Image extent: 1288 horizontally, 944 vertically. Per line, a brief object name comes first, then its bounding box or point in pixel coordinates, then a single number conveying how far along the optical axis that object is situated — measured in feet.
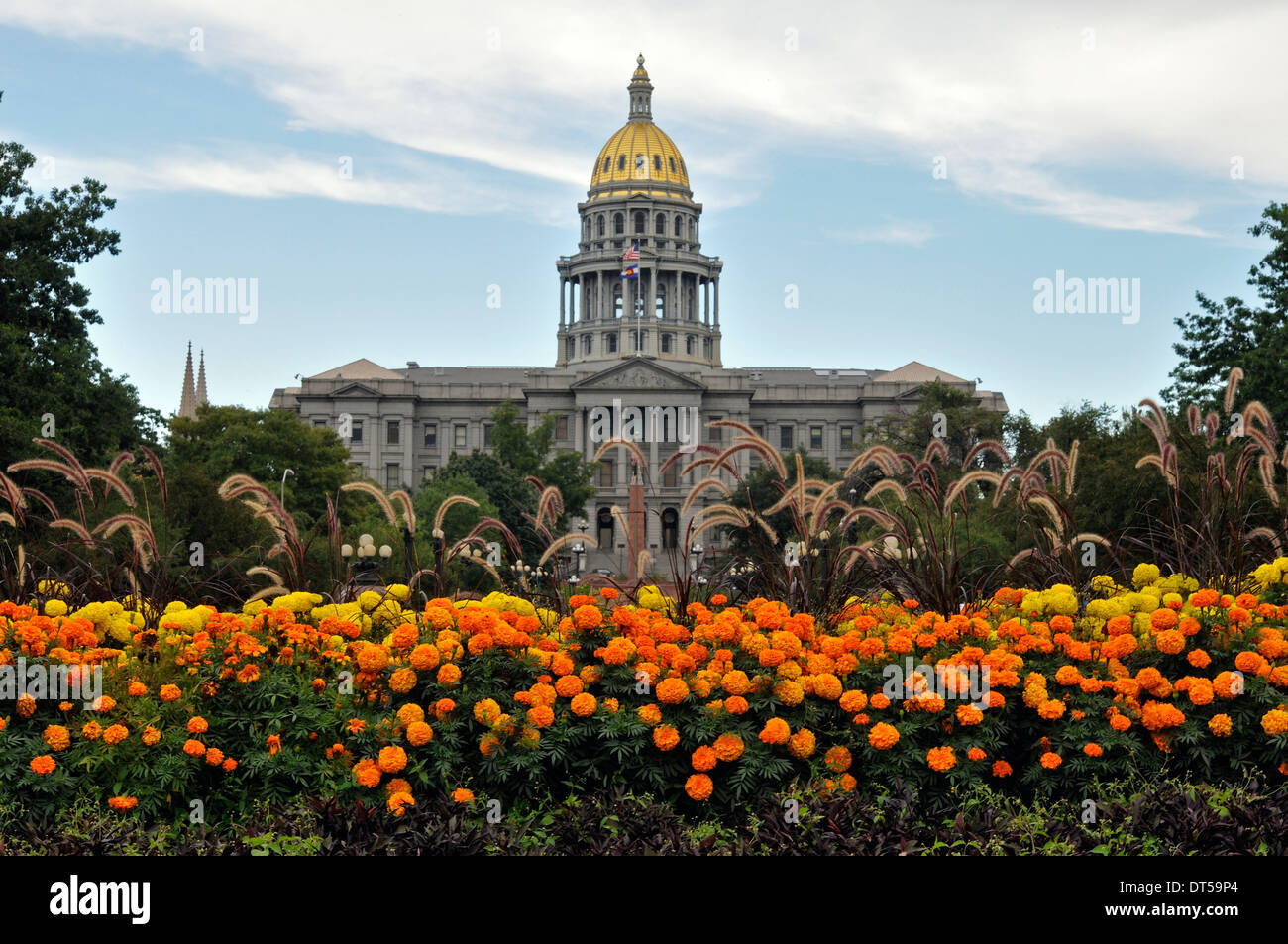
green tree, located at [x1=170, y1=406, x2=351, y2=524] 247.50
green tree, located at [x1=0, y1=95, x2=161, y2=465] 133.69
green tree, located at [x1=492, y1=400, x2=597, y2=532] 326.44
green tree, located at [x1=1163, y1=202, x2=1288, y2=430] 135.85
